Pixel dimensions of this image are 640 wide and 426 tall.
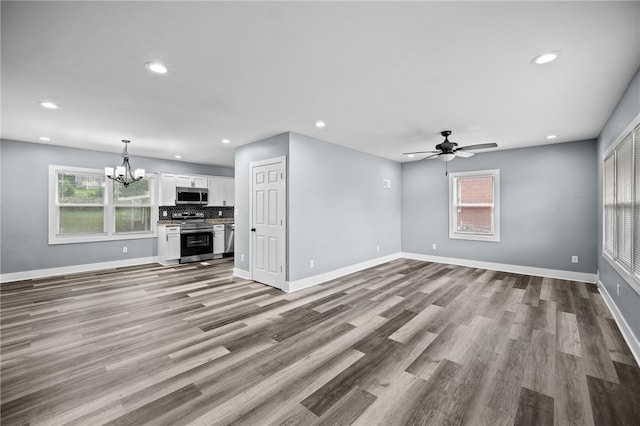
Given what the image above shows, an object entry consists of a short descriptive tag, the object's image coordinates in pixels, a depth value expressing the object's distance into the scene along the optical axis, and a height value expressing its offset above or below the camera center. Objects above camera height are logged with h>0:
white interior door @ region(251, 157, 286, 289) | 4.50 -0.15
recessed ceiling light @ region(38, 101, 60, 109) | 3.17 +1.28
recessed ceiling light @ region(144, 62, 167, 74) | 2.35 +1.28
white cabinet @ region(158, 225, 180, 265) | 6.35 -0.76
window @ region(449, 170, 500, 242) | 5.83 +0.18
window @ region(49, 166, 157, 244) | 5.41 +0.10
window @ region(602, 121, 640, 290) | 2.59 +0.08
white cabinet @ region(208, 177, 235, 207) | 7.64 +0.61
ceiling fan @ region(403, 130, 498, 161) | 4.33 +1.03
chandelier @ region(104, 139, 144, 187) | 5.02 +0.77
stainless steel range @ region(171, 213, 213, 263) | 6.64 -0.64
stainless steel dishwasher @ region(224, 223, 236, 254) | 7.51 -0.68
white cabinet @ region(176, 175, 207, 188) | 7.01 +0.83
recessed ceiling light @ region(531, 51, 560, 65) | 2.20 +1.30
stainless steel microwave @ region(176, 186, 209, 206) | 7.00 +0.44
